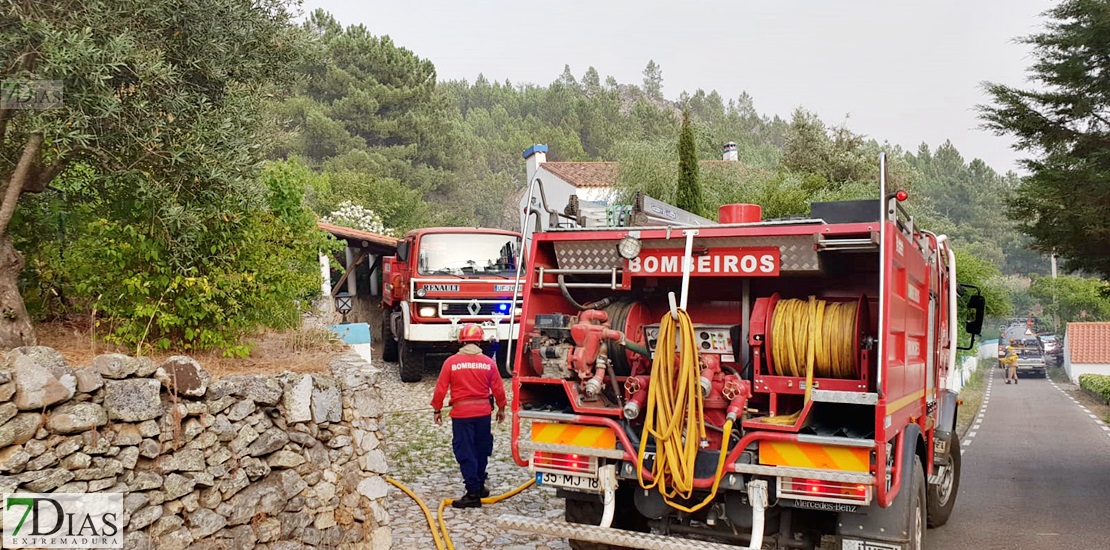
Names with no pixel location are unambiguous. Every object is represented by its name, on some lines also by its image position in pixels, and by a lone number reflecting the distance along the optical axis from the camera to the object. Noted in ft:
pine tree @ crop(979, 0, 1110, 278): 31.24
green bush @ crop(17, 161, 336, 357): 18.98
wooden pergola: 61.21
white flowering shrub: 84.73
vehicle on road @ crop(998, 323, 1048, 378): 155.02
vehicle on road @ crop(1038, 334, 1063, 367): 182.19
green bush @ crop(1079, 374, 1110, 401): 93.36
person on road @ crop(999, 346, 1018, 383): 141.11
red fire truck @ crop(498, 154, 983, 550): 15.66
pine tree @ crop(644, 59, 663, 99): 401.08
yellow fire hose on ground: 20.25
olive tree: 15.89
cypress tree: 68.33
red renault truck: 41.78
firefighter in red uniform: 23.90
